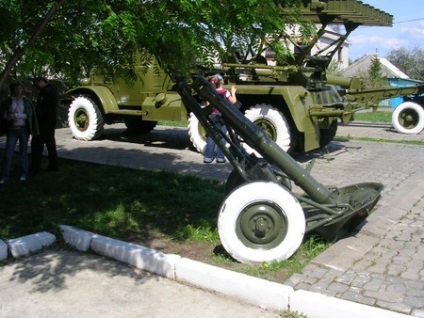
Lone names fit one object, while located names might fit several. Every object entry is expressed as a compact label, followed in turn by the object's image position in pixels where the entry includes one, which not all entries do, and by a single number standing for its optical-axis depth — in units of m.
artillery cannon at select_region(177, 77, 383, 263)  4.54
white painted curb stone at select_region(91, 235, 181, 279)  4.52
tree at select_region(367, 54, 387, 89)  27.57
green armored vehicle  9.61
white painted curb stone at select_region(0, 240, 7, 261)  4.87
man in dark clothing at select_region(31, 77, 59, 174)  8.61
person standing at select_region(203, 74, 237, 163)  9.54
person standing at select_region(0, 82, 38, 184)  8.11
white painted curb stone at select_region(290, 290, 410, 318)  3.58
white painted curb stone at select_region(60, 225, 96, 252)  5.13
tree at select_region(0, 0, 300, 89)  3.75
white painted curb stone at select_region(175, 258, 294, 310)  3.93
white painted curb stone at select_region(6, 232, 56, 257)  4.98
